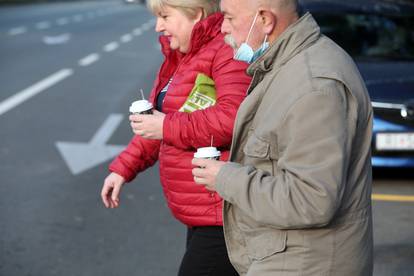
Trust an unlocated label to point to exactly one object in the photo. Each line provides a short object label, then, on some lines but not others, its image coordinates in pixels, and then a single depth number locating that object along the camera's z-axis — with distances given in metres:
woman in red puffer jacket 5.08
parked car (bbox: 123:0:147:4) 85.96
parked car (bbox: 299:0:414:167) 12.07
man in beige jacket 3.96
